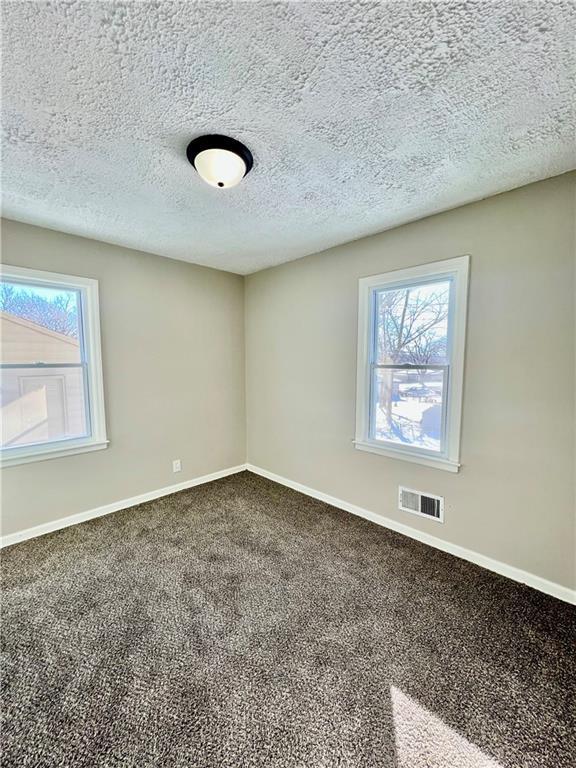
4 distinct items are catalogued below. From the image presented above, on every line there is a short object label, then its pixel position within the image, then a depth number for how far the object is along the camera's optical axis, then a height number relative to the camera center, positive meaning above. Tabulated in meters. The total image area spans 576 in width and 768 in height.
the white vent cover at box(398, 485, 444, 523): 2.42 -1.16
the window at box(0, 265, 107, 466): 2.46 -0.04
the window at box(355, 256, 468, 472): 2.29 +0.00
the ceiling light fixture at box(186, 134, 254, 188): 1.52 +1.03
